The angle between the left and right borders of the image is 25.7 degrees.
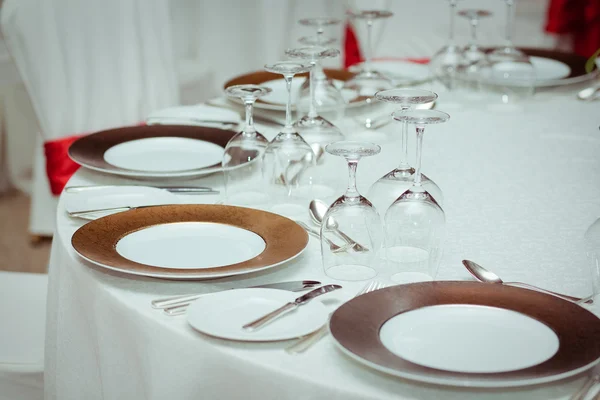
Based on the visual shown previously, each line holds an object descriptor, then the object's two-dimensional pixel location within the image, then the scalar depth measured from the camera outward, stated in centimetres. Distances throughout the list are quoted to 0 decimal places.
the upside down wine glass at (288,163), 195
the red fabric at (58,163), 268
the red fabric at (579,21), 476
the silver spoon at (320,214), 176
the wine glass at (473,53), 273
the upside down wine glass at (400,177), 179
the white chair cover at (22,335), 217
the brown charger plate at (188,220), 169
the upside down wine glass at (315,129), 216
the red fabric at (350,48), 508
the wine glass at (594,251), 168
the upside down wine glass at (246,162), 193
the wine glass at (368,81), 252
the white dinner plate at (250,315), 154
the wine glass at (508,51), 262
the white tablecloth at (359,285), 150
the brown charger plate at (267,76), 273
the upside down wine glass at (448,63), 270
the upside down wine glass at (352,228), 171
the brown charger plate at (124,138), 213
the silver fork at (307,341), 153
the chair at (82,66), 268
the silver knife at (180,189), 205
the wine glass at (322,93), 238
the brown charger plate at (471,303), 143
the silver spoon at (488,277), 168
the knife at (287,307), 156
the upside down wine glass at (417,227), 171
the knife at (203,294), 164
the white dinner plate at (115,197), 196
